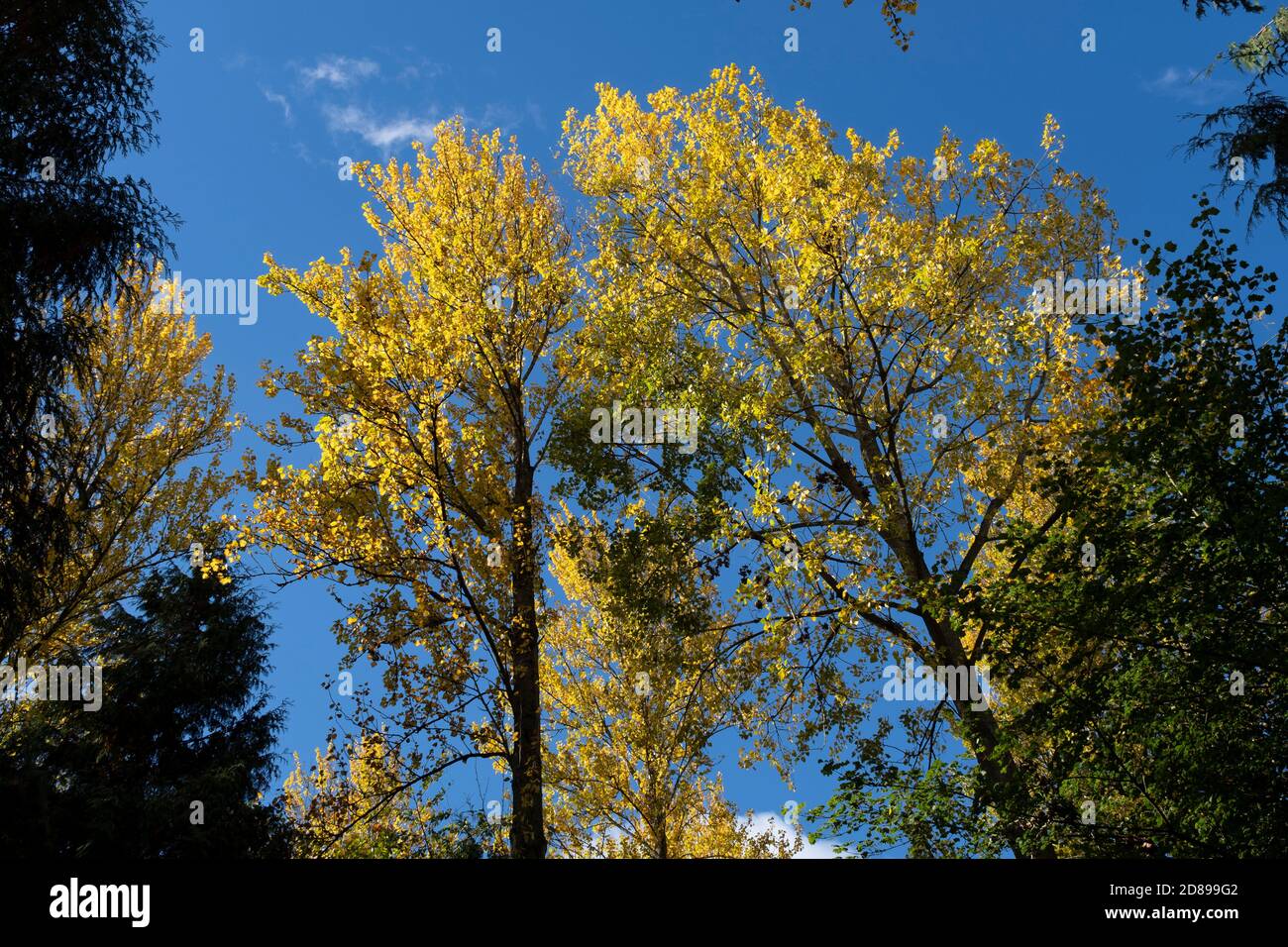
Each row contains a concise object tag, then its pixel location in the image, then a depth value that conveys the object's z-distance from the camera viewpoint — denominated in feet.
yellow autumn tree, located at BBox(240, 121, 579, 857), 37.14
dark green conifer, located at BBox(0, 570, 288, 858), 41.91
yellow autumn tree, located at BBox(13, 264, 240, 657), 50.47
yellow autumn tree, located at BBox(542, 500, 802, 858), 39.01
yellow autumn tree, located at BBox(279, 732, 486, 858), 35.27
